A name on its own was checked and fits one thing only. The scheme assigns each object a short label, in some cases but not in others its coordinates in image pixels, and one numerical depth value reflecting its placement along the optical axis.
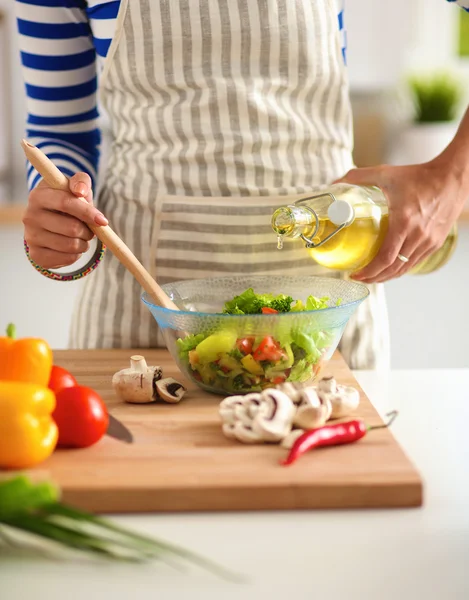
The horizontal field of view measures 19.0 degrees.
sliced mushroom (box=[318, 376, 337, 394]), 1.49
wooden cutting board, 1.33
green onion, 1.21
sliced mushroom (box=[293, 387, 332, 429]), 1.42
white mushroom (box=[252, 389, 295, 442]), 1.41
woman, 1.78
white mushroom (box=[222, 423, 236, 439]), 1.43
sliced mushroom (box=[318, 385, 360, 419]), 1.47
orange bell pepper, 1.47
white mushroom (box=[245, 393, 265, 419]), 1.43
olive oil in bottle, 1.60
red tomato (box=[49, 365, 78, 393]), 1.50
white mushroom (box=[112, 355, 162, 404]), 1.55
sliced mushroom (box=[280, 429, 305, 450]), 1.41
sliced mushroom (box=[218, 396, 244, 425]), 1.44
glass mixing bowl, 1.55
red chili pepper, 1.38
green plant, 3.68
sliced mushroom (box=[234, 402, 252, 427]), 1.43
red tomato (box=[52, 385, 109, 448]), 1.41
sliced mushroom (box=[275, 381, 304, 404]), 1.46
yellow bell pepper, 1.34
